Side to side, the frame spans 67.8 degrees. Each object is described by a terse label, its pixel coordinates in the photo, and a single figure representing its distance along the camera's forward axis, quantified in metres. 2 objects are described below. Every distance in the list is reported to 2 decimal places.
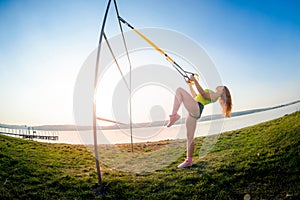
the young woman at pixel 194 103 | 5.13
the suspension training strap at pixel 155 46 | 5.48
